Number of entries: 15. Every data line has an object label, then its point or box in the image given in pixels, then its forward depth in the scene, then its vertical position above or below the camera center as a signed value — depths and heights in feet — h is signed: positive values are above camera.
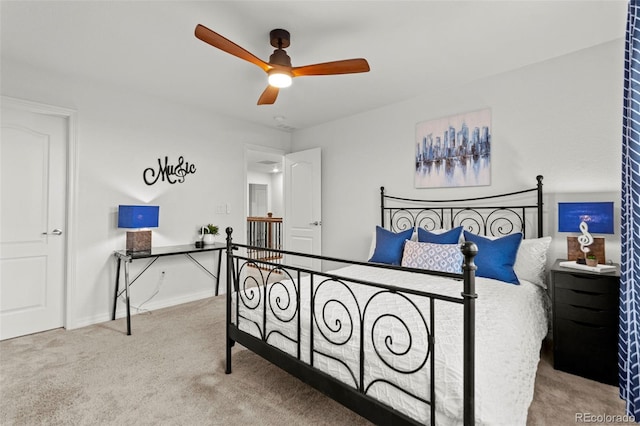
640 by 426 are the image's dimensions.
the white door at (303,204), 15.24 +0.54
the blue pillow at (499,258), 7.93 -1.12
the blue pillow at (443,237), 9.55 -0.69
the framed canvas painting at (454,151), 10.27 +2.28
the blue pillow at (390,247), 10.07 -1.06
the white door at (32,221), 9.39 -0.24
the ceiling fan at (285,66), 7.11 +3.48
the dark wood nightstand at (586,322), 6.74 -2.42
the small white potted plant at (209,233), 13.01 -0.81
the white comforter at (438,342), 3.99 -2.05
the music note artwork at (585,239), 7.47 -0.56
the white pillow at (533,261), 8.18 -1.22
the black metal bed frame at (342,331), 3.65 -2.02
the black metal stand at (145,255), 10.13 -1.38
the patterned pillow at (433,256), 8.35 -1.17
